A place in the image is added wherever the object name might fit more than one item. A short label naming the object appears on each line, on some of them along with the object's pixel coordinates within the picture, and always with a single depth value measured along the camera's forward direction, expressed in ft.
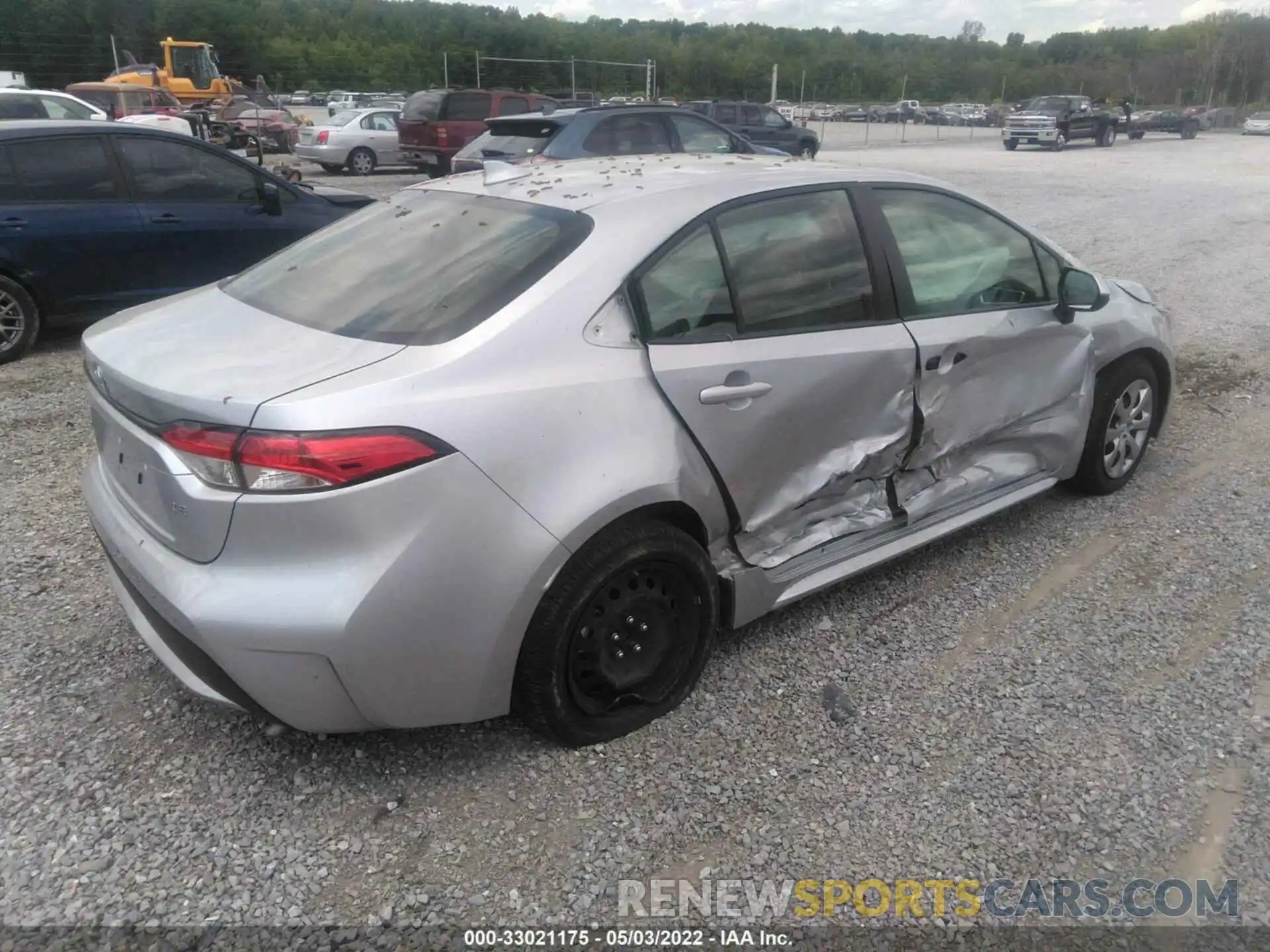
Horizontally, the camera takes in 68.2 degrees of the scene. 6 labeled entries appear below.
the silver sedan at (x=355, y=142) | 62.90
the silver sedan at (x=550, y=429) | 7.30
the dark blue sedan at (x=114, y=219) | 20.67
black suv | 67.82
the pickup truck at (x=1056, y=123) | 107.55
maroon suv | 57.67
